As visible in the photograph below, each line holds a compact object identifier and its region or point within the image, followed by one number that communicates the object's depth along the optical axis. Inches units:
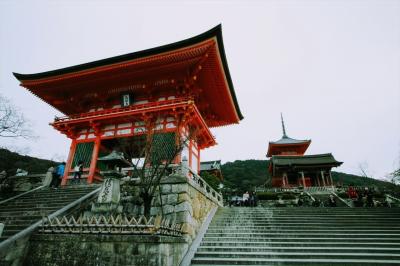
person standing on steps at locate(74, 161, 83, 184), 531.8
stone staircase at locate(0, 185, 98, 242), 328.1
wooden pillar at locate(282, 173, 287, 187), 1410.9
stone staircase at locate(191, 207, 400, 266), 291.9
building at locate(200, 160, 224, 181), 1854.9
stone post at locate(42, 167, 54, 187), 515.2
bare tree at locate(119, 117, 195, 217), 327.6
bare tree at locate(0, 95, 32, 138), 568.8
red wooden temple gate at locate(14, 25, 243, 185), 518.9
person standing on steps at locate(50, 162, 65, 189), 523.8
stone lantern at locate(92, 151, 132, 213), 336.5
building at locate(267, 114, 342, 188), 1333.9
